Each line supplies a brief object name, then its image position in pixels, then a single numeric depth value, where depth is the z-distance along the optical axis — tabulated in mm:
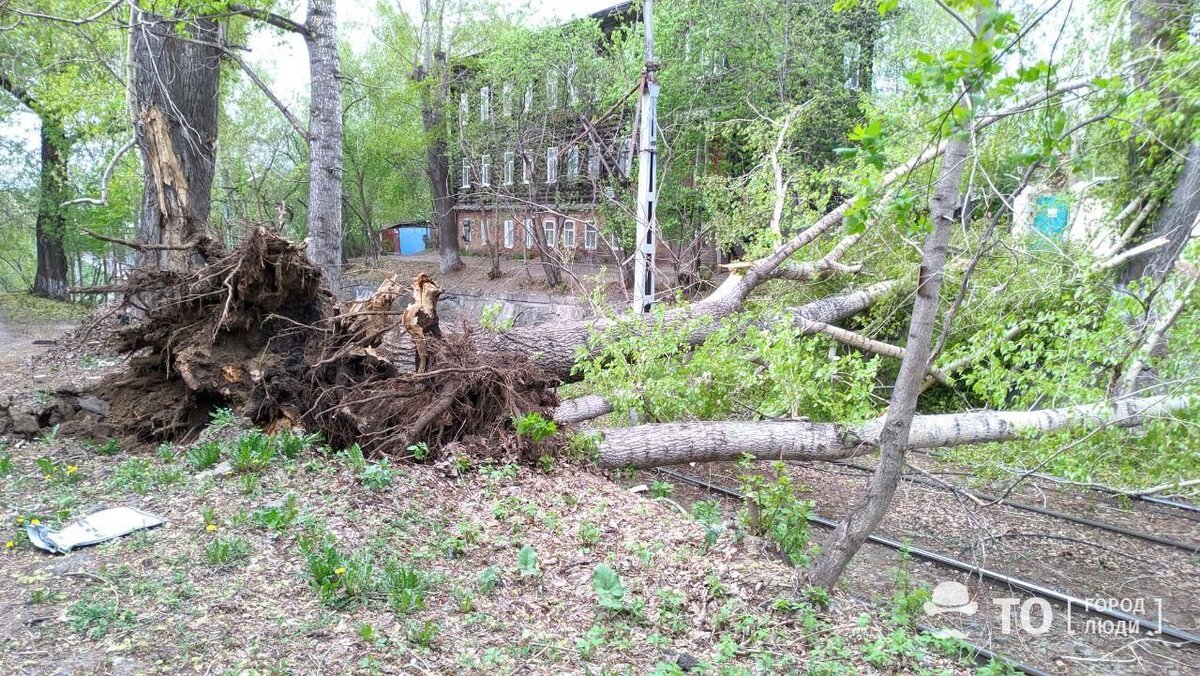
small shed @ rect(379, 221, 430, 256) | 34625
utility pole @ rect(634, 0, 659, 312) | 9617
